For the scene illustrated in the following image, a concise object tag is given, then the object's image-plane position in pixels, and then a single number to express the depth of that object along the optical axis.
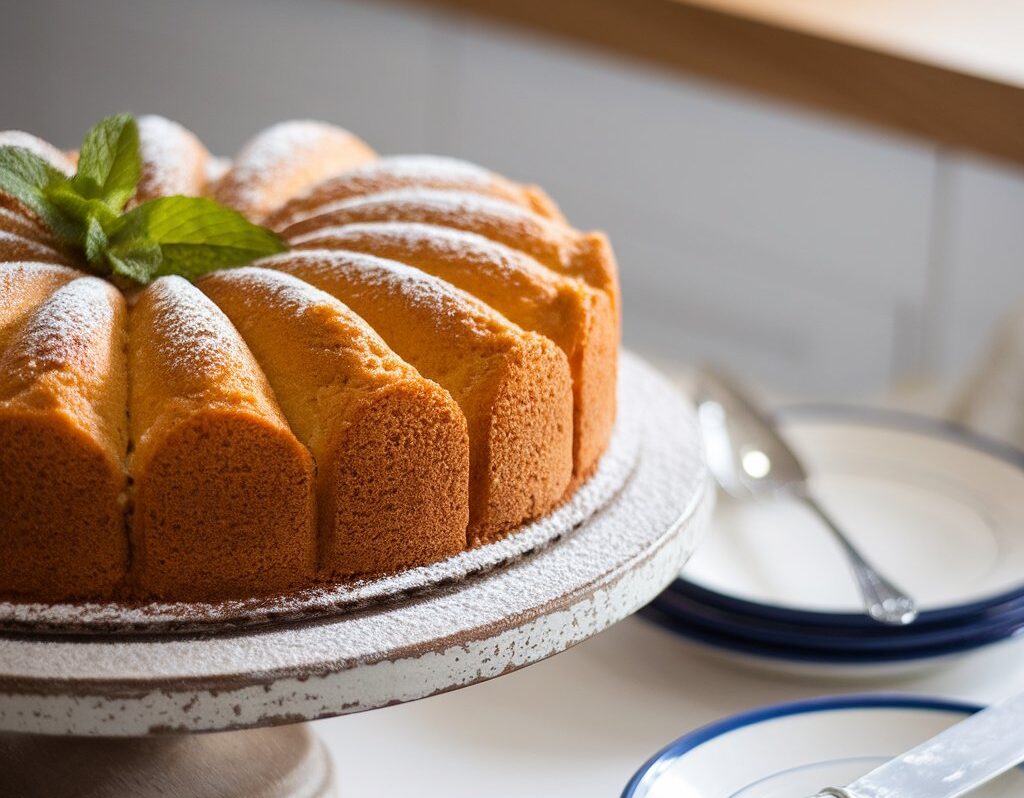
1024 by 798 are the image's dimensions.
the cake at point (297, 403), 0.80
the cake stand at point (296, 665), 0.77
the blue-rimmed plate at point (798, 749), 0.82
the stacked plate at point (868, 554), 0.90
